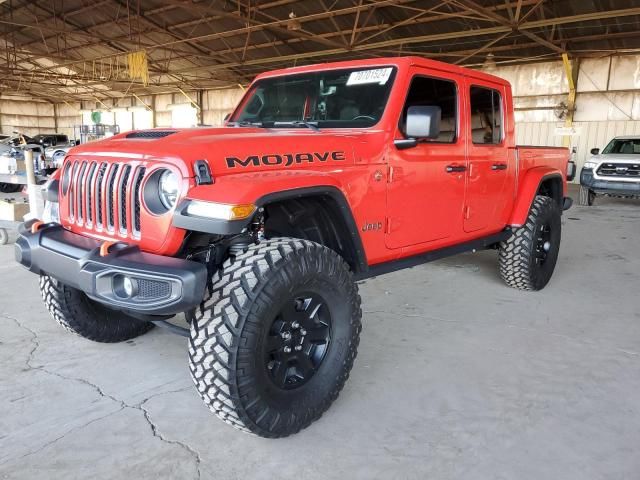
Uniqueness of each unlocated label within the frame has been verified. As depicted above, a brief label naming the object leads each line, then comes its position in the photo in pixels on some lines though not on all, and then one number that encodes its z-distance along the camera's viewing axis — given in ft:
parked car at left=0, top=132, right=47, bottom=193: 20.98
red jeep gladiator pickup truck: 6.41
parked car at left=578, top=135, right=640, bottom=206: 34.17
